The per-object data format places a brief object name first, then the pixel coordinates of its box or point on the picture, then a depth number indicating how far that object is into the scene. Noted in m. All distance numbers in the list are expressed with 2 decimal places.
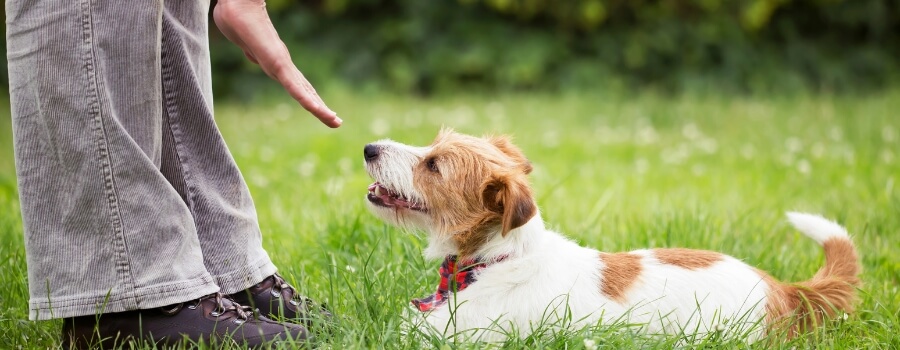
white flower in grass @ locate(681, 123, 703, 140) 6.91
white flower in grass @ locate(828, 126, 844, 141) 6.57
